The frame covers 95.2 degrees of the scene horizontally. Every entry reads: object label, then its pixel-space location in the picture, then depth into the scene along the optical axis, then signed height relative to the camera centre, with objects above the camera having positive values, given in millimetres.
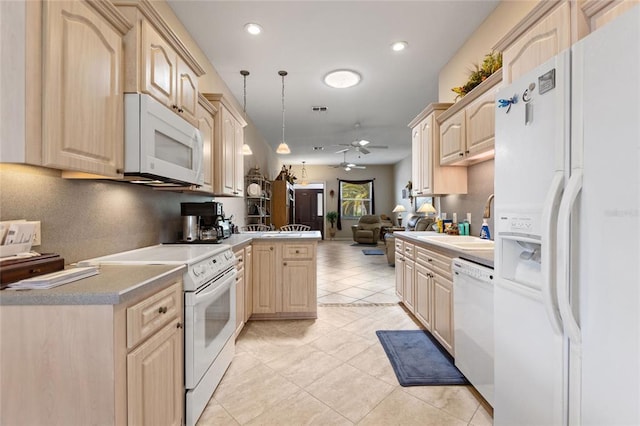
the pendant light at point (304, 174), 10930 +1449
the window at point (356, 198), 11148 +566
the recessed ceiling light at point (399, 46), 3074 +1794
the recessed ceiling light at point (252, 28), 2797 +1794
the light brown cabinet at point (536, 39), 1521 +1015
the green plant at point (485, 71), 2348 +1204
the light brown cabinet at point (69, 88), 1057 +515
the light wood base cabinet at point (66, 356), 1008 -512
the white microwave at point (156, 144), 1555 +403
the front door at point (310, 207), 11242 +216
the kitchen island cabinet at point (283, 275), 3053 -656
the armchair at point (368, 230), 9375 -552
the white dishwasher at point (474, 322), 1683 -687
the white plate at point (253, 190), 5164 +398
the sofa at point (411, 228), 5531 -301
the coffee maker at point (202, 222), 2684 -97
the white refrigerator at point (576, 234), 861 -69
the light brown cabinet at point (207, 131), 2611 +765
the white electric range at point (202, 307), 1576 -589
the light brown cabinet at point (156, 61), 1592 +924
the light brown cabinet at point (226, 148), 2971 +698
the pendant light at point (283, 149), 4641 +1014
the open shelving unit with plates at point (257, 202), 5309 +200
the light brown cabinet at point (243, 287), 2643 -725
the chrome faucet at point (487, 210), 2476 +31
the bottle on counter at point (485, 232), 2705 -170
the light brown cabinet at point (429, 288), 2268 -687
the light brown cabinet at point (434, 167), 3271 +538
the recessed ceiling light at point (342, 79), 3738 +1785
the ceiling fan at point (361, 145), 6070 +1453
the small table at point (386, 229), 8374 -488
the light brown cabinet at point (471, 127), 2330 +792
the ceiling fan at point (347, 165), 8009 +1310
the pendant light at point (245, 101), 3792 +1808
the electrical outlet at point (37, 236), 1322 -114
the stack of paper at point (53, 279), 1065 -264
